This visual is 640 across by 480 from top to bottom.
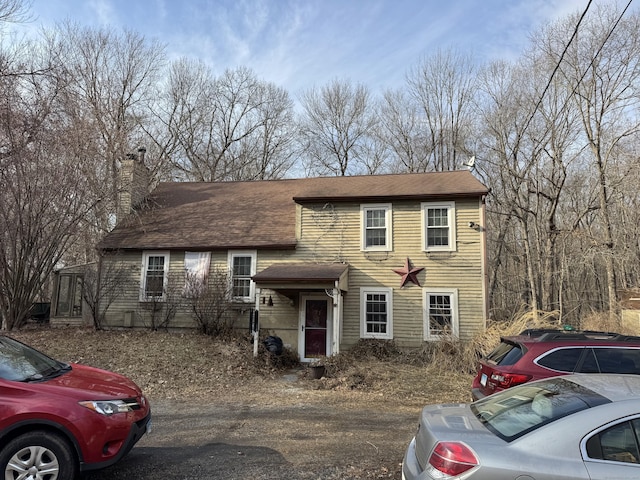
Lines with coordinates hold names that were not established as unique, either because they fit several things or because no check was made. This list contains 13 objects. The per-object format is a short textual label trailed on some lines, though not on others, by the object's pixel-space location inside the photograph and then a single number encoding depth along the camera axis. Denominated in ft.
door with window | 46.73
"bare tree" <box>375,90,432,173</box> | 109.91
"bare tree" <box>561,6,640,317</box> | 64.75
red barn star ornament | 46.44
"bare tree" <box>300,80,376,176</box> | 118.01
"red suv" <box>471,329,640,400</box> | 19.06
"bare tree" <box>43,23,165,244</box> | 46.42
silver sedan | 8.57
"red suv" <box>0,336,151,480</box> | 12.88
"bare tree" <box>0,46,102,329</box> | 42.45
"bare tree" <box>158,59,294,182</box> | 107.34
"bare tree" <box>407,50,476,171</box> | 104.51
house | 45.65
